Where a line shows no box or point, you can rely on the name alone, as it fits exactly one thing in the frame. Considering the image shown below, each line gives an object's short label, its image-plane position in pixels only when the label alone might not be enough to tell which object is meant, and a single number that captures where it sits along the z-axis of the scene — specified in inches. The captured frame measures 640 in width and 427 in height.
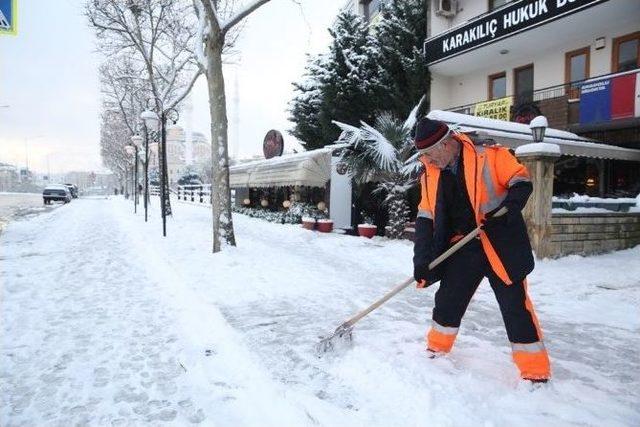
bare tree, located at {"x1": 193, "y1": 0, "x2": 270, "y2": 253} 323.0
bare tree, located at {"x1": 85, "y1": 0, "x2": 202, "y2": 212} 634.8
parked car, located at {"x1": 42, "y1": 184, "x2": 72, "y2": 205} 1368.1
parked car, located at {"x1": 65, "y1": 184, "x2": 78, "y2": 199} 2021.8
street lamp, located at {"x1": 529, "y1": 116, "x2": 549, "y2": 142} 299.0
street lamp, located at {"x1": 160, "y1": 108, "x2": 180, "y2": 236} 429.4
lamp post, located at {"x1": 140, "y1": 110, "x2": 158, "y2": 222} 524.1
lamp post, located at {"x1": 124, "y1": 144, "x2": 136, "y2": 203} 1023.1
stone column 292.8
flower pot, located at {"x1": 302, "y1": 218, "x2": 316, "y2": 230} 513.3
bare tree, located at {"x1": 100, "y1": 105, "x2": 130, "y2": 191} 1498.9
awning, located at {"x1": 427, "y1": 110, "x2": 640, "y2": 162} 378.9
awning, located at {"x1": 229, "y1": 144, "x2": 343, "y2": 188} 524.1
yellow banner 574.3
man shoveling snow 110.0
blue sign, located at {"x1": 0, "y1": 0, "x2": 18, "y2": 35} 187.0
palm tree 398.6
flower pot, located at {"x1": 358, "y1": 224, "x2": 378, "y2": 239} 452.1
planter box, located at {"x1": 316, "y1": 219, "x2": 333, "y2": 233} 502.3
